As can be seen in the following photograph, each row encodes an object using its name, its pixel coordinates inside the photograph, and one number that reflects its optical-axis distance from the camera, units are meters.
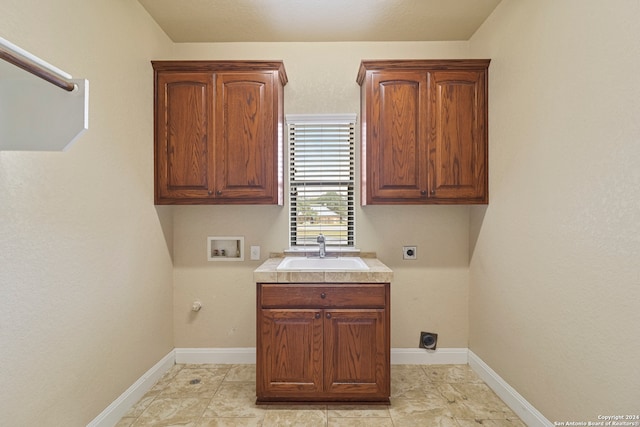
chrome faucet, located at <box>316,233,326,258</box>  2.70
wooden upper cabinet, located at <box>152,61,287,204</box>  2.46
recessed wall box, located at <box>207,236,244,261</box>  2.83
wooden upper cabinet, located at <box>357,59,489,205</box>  2.45
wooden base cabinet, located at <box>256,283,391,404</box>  2.14
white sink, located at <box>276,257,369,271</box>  2.51
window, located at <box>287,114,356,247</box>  2.82
